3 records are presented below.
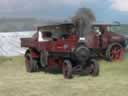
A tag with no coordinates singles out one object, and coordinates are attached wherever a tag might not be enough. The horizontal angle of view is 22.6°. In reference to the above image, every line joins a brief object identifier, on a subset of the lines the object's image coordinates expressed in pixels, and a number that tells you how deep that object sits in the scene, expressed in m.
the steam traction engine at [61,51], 11.65
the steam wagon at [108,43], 15.65
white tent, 22.69
